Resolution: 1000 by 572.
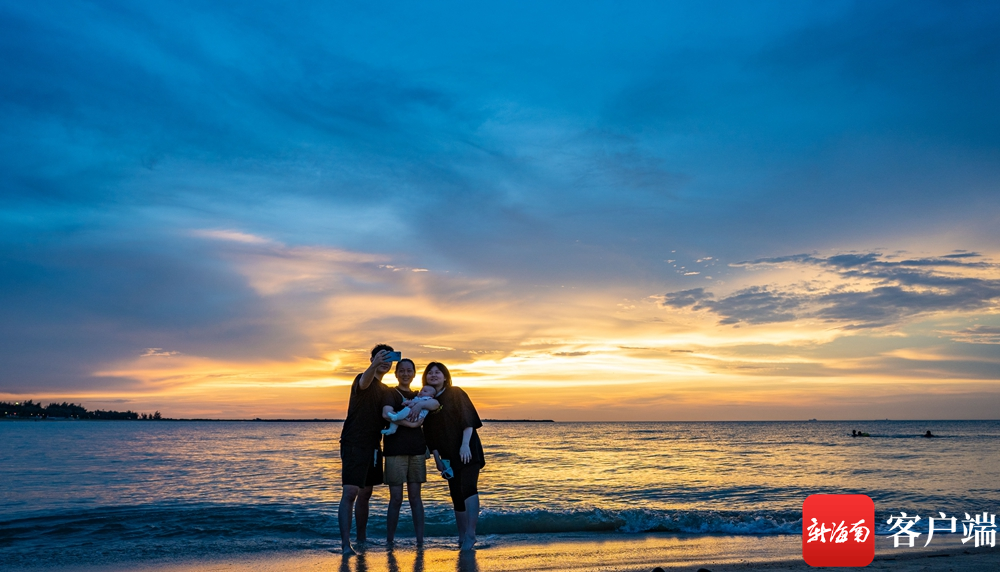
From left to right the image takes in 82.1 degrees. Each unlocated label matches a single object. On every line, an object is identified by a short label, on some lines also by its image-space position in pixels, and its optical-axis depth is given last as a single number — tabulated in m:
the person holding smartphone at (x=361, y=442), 6.53
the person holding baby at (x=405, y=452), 6.54
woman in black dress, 6.42
